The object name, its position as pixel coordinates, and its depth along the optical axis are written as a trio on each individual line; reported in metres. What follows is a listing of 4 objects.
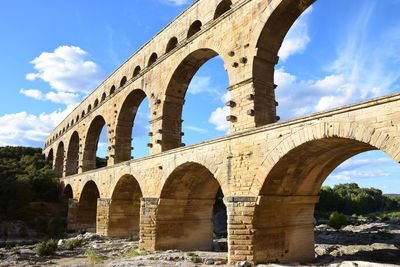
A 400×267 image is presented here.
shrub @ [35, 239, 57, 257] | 12.72
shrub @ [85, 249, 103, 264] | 11.01
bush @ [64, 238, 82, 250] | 14.59
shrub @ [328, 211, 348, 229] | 24.61
